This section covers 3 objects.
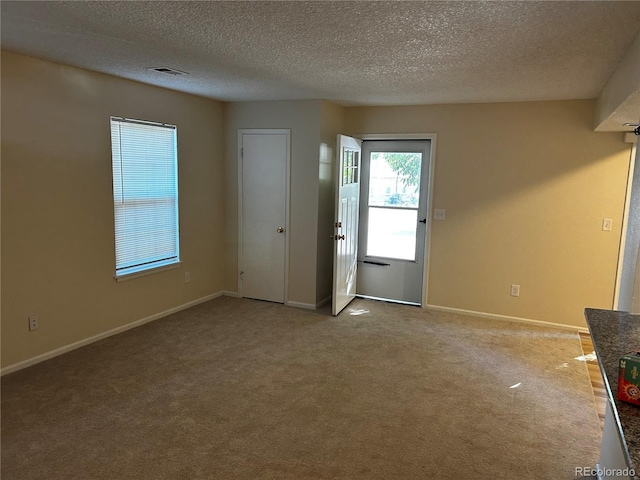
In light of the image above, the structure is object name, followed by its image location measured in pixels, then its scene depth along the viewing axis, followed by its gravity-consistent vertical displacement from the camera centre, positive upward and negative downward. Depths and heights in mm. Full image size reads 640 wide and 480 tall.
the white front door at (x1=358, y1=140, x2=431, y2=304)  5246 -296
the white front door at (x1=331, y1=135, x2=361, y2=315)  4703 -343
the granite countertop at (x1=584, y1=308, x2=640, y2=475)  1320 -610
